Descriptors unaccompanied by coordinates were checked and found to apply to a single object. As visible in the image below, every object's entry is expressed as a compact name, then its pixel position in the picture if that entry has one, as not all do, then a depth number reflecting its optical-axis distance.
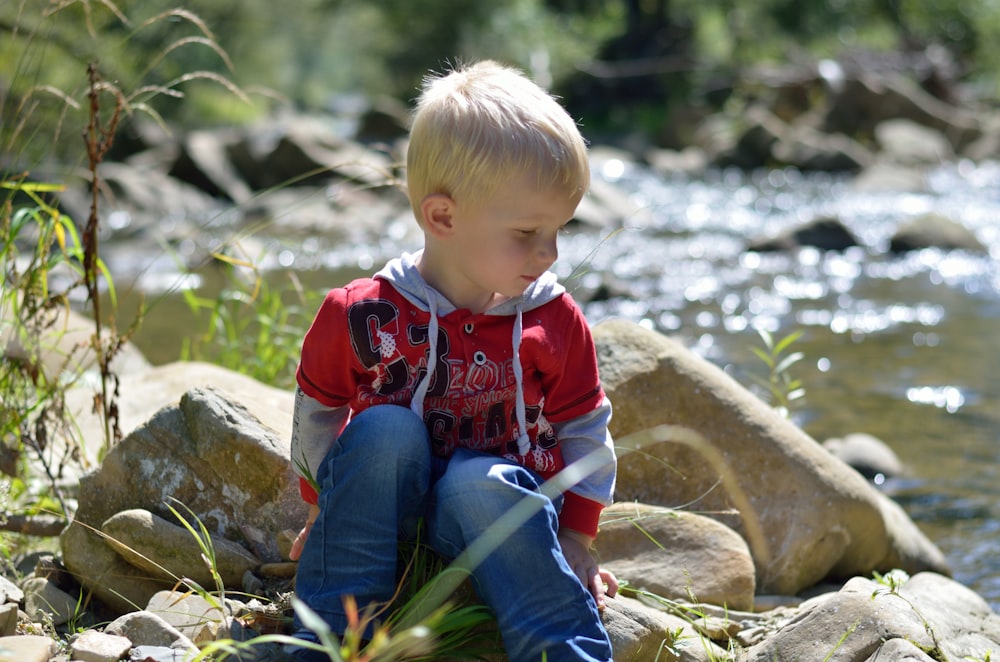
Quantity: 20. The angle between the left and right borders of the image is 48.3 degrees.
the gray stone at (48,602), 2.31
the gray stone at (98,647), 1.91
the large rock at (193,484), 2.45
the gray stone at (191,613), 2.11
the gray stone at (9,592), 2.19
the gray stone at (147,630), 2.02
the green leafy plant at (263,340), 4.13
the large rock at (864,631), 2.17
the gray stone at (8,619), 2.06
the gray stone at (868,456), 4.69
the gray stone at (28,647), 1.81
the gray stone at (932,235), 9.41
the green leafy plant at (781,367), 3.50
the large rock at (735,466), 3.11
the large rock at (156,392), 3.43
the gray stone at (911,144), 14.77
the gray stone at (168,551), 2.38
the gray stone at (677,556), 2.71
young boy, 2.01
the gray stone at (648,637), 2.15
